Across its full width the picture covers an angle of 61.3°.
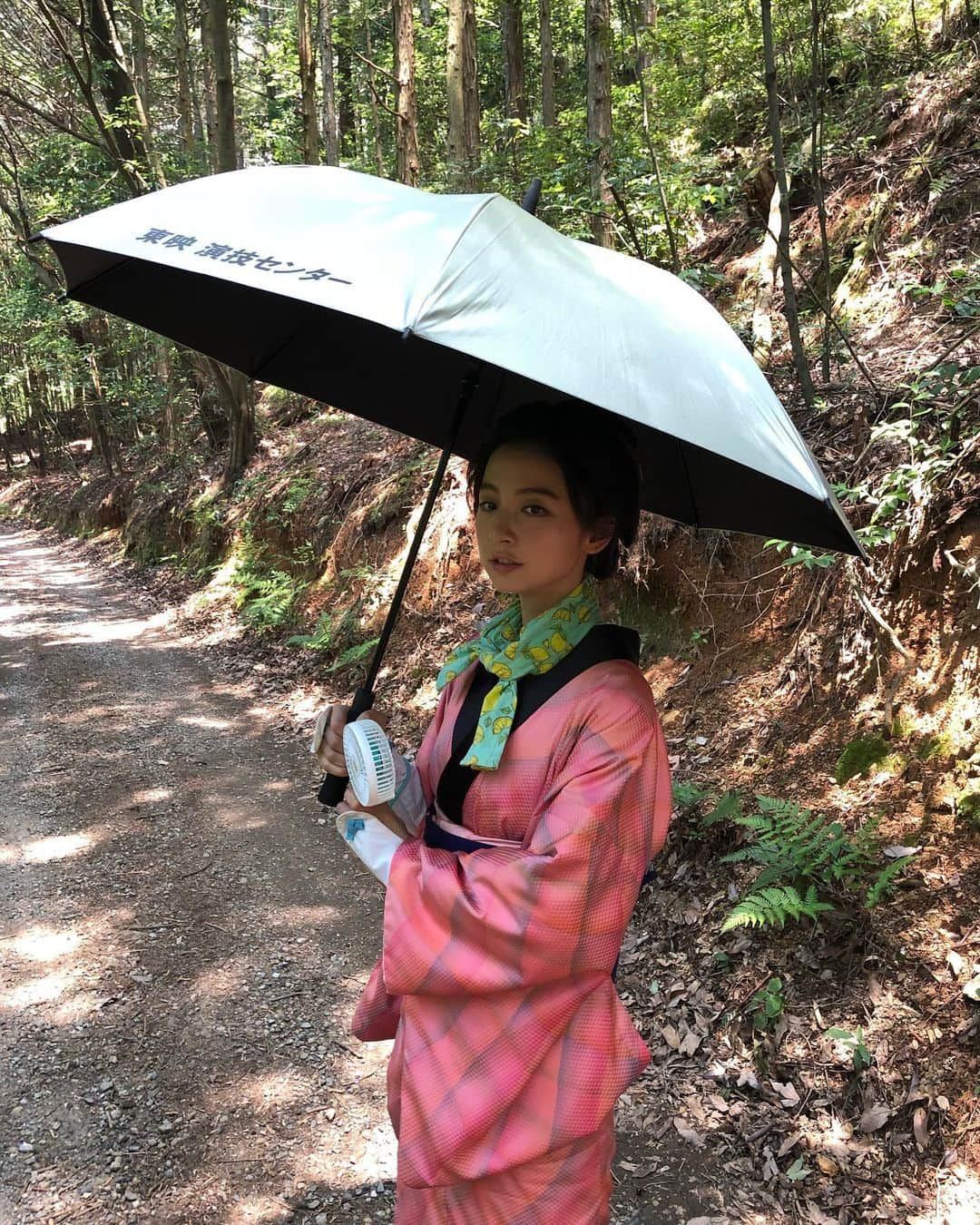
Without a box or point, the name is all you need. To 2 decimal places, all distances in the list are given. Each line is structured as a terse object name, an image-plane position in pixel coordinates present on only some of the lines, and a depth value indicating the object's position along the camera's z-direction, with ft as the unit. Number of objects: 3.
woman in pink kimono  4.62
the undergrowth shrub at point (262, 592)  30.60
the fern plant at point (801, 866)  10.39
